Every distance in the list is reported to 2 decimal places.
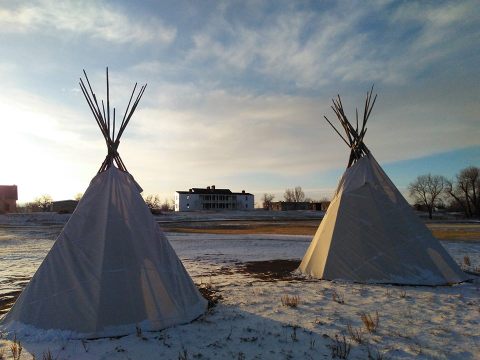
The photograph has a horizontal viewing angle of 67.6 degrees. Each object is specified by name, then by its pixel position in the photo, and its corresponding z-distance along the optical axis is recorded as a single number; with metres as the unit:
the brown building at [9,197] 65.66
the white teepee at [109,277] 5.05
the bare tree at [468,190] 60.94
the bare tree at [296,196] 115.47
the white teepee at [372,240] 8.16
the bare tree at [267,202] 99.21
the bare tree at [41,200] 101.96
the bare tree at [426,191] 67.20
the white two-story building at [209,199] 87.31
